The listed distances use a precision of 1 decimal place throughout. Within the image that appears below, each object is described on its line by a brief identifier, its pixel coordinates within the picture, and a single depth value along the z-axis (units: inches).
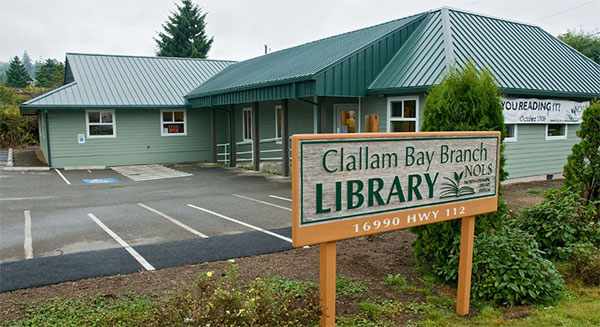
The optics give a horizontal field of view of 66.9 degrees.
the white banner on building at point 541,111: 510.3
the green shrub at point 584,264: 217.9
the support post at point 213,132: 806.7
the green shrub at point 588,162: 295.4
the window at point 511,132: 534.0
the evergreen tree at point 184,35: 1903.3
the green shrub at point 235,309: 132.3
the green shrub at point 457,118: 212.8
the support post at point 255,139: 669.9
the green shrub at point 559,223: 252.5
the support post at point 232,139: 756.6
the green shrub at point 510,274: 190.1
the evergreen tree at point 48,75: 2094.0
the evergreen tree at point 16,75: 3012.6
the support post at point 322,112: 528.7
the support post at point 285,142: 601.3
